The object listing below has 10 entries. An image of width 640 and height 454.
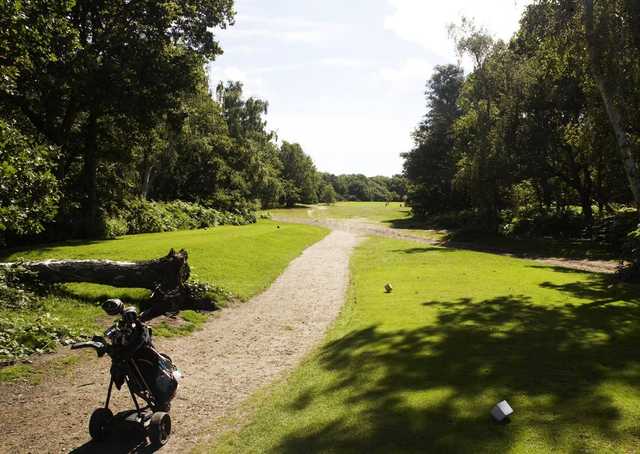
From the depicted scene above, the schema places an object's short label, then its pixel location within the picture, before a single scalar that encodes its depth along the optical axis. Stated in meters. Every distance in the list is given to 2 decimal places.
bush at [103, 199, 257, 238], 36.19
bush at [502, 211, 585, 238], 42.72
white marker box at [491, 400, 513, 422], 6.93
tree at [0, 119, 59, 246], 12.57
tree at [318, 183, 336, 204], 157.88
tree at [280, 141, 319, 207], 133.75
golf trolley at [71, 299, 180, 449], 7.60
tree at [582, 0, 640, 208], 19.44
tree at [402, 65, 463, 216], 73.80
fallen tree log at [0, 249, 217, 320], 16.62
